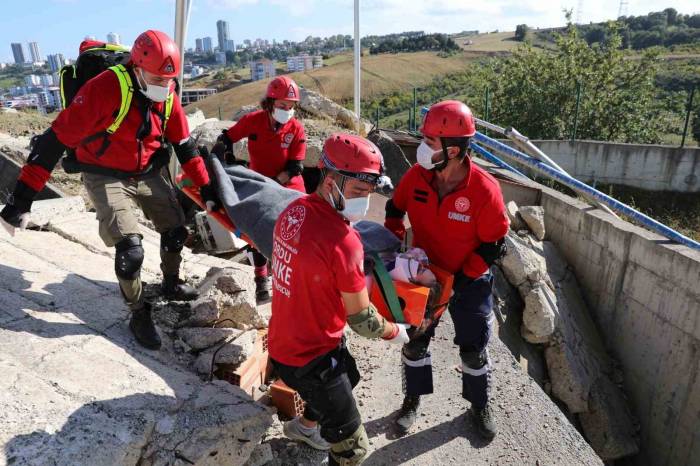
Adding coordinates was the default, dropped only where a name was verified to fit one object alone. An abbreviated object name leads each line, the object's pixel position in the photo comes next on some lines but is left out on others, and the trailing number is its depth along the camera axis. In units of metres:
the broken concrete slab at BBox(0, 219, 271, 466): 2.14
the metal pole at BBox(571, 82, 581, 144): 11.57
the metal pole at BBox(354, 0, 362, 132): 8.10
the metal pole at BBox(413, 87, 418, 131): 11.58
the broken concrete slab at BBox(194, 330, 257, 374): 3.12
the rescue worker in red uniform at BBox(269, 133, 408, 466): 2.05
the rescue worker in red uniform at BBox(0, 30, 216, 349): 2.83
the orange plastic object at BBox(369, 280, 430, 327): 2.48
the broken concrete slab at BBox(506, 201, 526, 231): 6.82
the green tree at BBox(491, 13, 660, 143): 13.21
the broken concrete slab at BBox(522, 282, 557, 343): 5.69
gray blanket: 2.98
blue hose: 5.65
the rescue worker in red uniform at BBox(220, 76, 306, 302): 4.27
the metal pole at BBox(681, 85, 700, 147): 10.11
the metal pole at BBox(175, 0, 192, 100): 4.60
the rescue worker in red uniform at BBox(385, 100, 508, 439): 2.87
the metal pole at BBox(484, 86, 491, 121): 11.61
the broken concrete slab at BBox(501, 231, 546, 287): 5.85
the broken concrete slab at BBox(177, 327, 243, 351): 3.32
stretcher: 2.47
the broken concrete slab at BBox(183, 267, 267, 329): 3.44
